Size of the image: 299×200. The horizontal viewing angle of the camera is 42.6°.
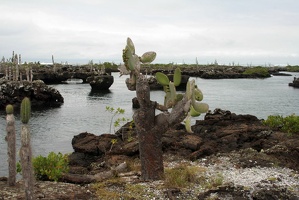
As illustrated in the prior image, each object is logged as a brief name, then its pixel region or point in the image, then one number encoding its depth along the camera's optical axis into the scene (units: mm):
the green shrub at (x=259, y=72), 123062
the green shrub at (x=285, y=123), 17828
